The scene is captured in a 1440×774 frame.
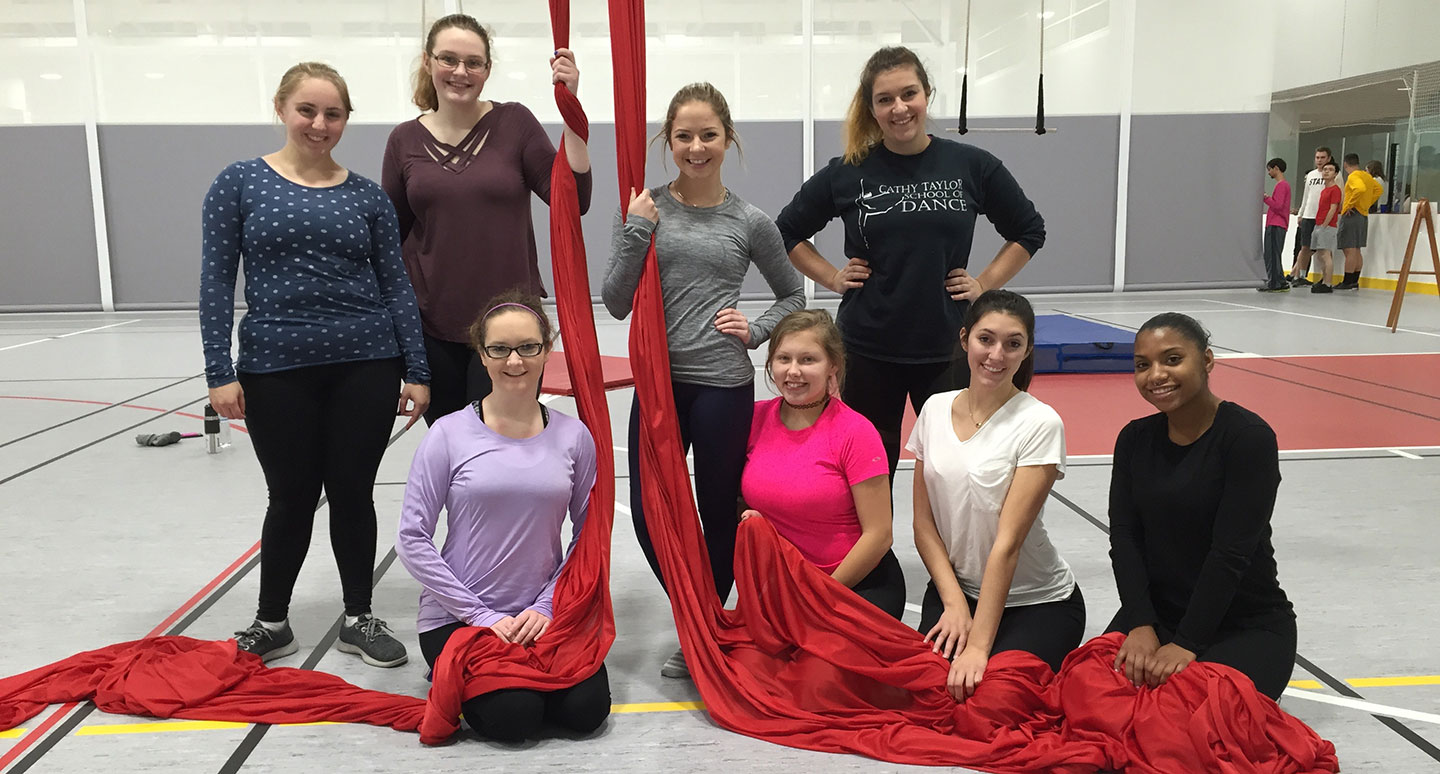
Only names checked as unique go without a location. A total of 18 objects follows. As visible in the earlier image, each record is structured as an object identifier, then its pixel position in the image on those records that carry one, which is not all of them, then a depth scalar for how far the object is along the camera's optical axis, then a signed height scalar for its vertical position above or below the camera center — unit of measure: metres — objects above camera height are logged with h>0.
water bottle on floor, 4.45 -0.87
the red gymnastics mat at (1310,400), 4.49 -0.93
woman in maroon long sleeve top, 2.33 +0.08
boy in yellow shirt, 10.03 -0.01
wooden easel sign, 7.32 -0.37
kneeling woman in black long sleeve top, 1.90 -0.59
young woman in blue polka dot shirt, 2.20 -0.23
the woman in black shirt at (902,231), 2.43 -0.03
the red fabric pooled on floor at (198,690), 2.08 -0.95
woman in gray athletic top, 2.17 -0.13
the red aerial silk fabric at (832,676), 1.80 -0.87
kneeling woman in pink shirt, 2.17 -0.53
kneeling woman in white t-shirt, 2.09 -0.59
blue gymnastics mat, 6.10 -0.81
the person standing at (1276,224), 9.90 -0.10
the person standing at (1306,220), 10.45 -0.07
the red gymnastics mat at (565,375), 4.02 -0.67
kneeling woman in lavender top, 2.10 -0.57
